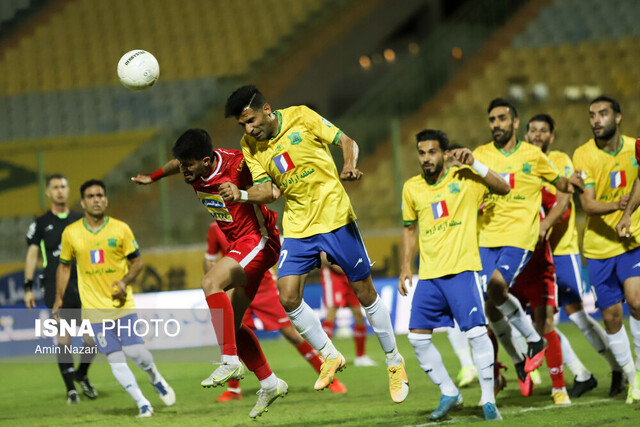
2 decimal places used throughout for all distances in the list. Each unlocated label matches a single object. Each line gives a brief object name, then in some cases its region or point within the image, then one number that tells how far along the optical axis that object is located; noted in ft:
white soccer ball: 49.83
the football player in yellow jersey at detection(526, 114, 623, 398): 55.77
